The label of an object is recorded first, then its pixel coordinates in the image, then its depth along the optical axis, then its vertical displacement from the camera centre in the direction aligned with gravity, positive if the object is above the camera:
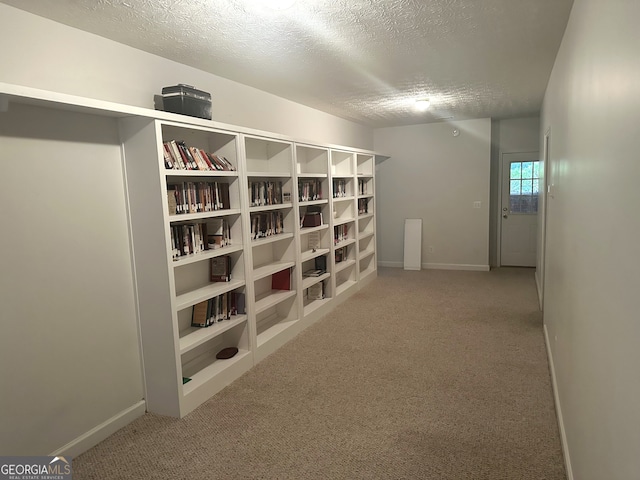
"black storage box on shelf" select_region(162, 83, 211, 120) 2.87 +0.71
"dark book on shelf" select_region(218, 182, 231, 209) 3.40 +0.05
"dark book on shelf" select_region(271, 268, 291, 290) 4.38 -0.85
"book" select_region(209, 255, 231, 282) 3.48 -0.56
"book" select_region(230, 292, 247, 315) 3.54 -0.88
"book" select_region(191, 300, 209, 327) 3.30 -0.89
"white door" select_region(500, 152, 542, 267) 7.07 -0.33
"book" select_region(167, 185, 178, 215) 2.86 +0.02
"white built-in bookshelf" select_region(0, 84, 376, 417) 2.71 -0.34
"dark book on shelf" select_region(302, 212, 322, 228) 4.84 -0.26
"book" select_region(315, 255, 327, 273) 5.19 -0.81
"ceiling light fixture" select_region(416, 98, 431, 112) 5.09 +1.12
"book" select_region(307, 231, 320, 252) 5.12 -0.52
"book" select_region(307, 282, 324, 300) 5.11 -1.14
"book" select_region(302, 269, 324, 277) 5.00 -0.91
